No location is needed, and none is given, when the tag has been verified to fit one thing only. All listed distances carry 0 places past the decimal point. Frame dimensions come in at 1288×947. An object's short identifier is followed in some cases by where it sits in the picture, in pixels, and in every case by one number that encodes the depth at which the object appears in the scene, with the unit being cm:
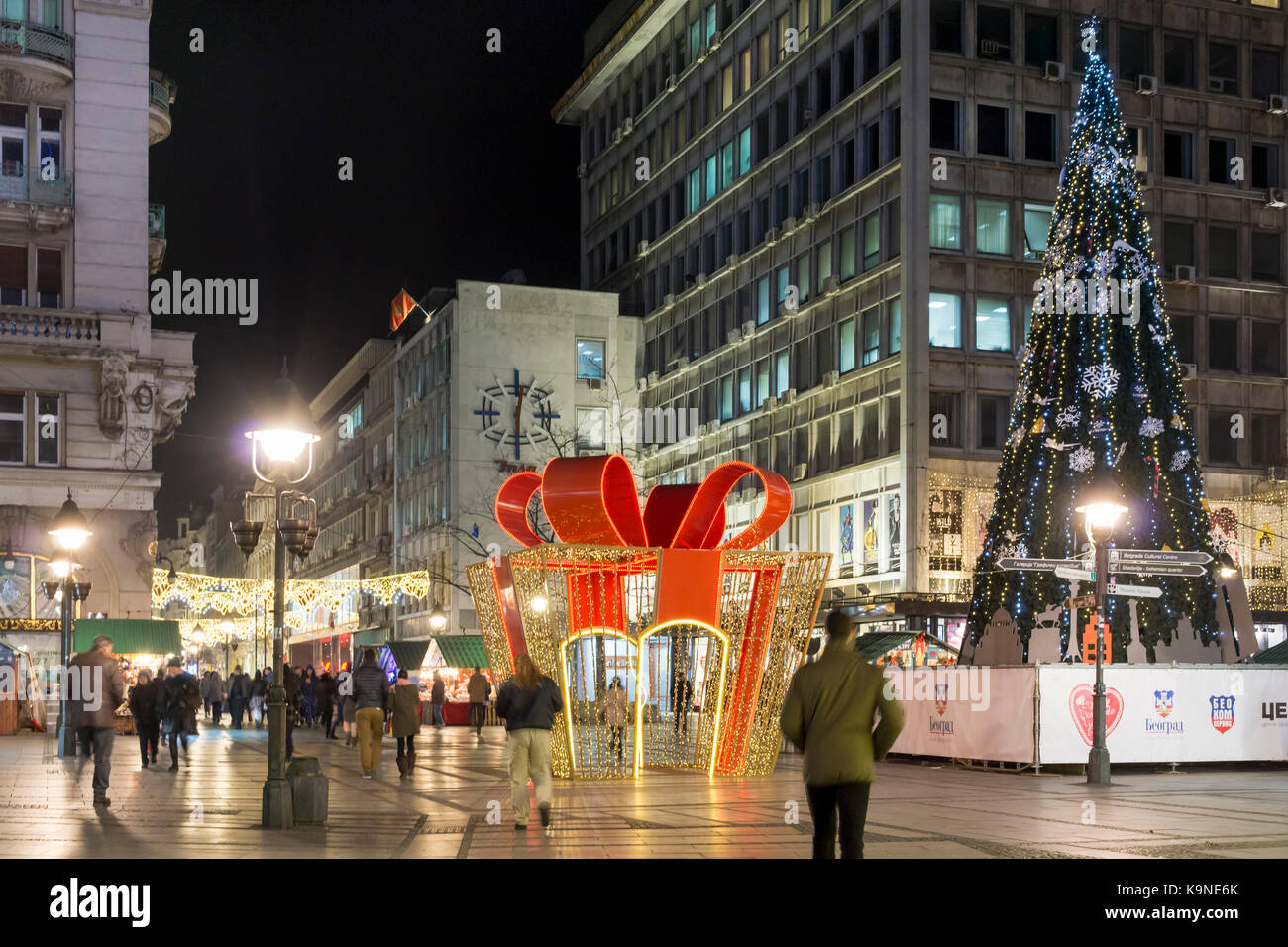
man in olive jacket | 1023
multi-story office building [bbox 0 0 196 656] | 4012
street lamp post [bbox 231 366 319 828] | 1633
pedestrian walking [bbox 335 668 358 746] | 3832
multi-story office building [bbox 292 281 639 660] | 6956
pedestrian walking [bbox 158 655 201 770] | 2731
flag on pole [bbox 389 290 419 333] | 8644
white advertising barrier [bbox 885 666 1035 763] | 2655
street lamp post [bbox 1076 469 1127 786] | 2367
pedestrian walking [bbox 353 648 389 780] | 2522
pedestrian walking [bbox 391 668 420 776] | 2539
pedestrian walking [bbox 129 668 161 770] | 2702
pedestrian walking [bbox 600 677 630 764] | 2398
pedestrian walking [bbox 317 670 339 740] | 3975
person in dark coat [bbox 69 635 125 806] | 1919
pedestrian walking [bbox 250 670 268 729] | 4778
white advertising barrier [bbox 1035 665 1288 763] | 2620
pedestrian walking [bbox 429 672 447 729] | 4806
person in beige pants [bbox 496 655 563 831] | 1688
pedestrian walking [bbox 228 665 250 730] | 4741
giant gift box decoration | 2320
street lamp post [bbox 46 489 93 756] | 3062
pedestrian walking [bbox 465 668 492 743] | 4597
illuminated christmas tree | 3055
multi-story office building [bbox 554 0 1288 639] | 4722
